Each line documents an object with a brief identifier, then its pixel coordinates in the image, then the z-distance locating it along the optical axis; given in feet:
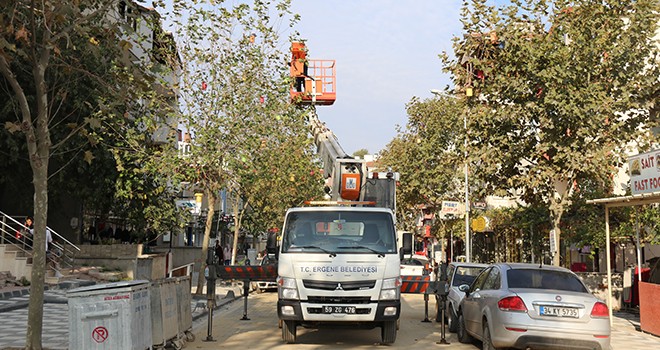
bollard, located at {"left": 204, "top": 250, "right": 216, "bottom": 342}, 45.83
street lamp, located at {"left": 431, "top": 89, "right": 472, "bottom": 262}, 110.74
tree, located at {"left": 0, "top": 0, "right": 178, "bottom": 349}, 34.32
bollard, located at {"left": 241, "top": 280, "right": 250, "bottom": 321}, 56.54
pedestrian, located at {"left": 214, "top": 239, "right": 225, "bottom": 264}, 120.15
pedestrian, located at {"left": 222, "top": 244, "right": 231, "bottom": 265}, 148.56
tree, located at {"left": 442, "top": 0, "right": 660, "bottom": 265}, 65.05
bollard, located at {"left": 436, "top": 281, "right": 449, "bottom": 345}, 44.86
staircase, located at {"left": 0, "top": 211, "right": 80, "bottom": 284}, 77.41
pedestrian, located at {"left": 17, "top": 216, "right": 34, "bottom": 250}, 82.47
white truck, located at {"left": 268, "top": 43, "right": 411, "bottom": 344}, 41.04
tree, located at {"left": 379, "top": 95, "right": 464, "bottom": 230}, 146.72
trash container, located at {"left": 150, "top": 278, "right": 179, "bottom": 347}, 36.14
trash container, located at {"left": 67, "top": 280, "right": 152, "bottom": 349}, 31.19
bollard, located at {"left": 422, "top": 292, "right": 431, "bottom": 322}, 55.21
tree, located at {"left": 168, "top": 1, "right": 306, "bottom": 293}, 72.38
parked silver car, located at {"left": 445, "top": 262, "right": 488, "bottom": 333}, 50.34
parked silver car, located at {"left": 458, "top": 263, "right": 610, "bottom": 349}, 34.58
